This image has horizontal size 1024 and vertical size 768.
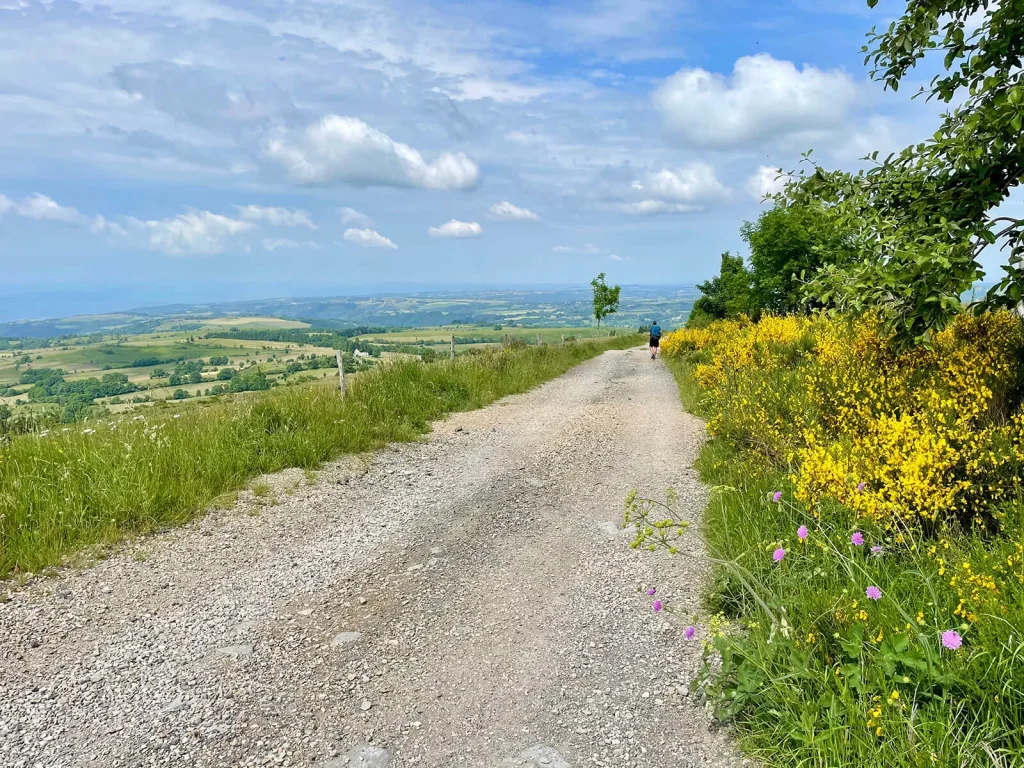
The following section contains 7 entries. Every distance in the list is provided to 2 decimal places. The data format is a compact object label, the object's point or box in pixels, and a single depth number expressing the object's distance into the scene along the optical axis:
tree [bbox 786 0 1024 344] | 4.12
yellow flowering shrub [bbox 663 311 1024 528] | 3.92
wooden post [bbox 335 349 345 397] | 11.48
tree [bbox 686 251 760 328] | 50.41
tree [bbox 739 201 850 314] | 40.16
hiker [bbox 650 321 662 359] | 27.87
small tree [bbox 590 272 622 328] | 58.66
